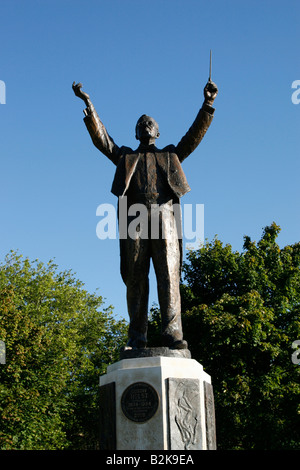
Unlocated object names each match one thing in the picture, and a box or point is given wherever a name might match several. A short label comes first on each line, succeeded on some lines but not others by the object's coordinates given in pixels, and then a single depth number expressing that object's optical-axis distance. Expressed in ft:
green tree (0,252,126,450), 80.79
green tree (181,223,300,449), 70.69
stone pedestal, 20.18
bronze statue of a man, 23.81
